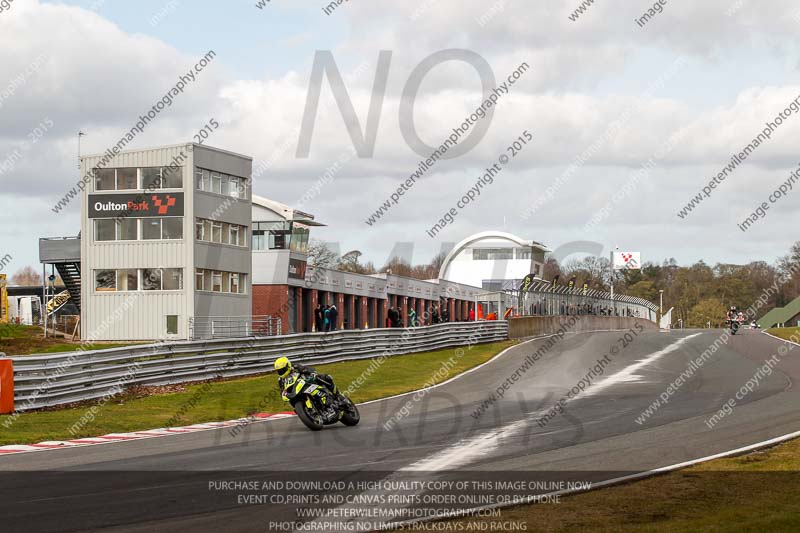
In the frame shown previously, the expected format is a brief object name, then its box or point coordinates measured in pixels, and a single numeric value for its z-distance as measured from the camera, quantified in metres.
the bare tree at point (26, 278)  174.23
